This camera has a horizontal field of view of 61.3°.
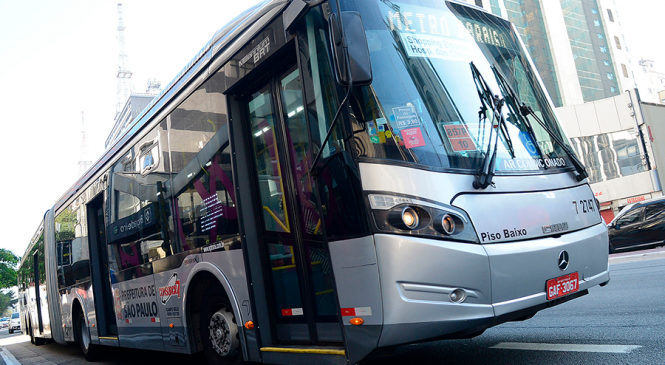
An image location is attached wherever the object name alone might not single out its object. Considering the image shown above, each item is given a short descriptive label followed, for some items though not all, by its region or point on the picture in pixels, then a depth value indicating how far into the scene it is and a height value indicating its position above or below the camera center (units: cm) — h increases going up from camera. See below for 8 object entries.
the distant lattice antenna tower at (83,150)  14788 +3702
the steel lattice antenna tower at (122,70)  11706 +4418
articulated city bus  364 +43
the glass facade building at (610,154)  3412 +312
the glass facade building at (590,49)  5250 +1490
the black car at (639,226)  1633 -76
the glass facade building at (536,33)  4997 +1642
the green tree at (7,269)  7219 +473
